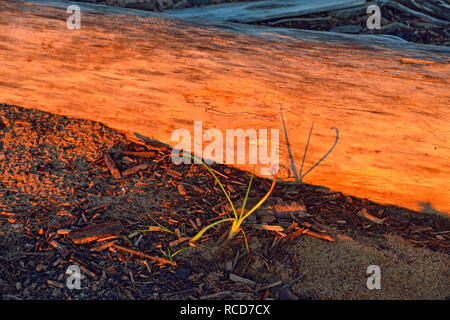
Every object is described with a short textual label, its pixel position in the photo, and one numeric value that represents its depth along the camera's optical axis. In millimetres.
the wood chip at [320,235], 2754
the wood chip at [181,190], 3078
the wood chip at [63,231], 2680
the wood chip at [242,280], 2442
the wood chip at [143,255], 2551
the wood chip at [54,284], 2357
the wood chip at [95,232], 2652
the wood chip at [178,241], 2671
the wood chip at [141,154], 3377
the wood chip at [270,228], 2816
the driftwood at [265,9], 4898
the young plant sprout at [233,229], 2619
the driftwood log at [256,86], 2938
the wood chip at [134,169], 3215
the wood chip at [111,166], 3178
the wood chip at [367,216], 2994
